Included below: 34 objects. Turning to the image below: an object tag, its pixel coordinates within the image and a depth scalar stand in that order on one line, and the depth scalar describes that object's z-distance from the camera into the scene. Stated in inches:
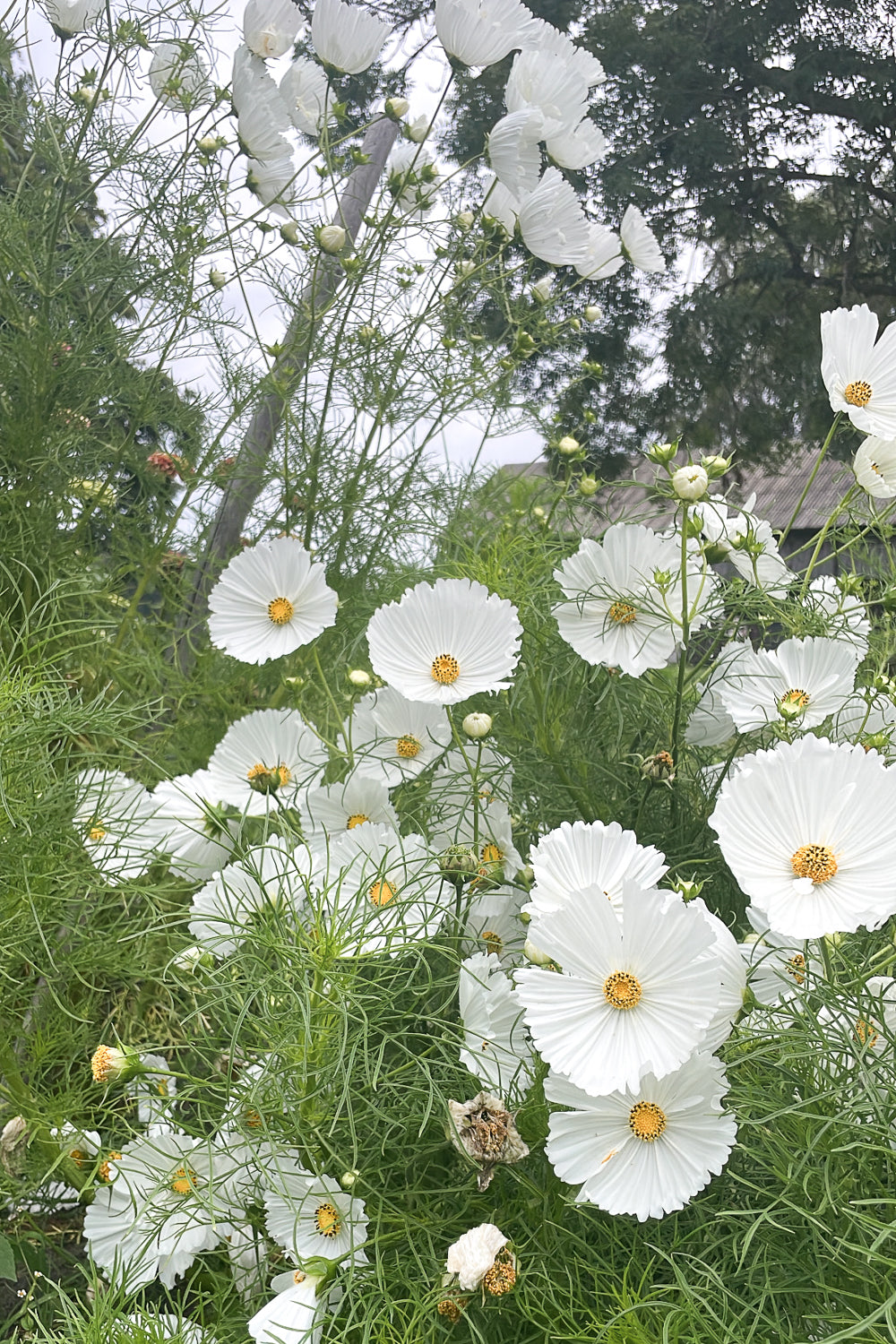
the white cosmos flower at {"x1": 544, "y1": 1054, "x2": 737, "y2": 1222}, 17.4
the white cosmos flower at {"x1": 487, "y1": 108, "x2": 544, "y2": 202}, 31.5
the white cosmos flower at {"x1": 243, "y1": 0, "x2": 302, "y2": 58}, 35.9
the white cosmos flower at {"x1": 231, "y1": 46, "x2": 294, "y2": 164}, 35.7
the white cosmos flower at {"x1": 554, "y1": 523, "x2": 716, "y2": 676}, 25.3
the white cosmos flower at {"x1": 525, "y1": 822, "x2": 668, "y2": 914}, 19.6
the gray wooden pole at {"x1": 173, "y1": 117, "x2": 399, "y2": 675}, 42.5
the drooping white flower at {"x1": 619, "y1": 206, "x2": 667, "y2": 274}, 41.9
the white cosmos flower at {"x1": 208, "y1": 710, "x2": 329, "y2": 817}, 28.3
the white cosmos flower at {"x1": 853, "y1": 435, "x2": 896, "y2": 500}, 24.6
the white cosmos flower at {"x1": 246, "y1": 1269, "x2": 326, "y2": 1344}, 18.9
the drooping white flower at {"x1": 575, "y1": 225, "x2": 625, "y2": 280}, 38.5
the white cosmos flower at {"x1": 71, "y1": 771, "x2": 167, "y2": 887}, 27.4
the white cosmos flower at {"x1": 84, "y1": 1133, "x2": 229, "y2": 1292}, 22.2
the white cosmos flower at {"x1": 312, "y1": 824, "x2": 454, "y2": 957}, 21.6
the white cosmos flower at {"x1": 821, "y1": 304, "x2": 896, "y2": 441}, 23.6
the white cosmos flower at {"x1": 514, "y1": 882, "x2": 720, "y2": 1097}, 17.0
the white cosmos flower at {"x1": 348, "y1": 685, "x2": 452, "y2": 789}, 28.3
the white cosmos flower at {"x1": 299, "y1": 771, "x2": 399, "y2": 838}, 27.0
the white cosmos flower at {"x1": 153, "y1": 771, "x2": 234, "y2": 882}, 28.0
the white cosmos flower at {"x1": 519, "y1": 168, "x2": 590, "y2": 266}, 33.7
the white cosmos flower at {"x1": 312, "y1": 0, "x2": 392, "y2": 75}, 34.3
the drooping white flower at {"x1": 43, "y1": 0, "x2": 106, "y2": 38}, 37.4
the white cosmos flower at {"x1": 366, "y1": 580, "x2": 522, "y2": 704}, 24.3
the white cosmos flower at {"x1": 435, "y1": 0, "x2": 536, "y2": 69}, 33.2
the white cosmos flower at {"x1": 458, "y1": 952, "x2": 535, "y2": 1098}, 20.8
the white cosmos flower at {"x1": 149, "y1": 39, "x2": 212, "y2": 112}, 40.9
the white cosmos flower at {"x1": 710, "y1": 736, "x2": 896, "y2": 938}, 16.9
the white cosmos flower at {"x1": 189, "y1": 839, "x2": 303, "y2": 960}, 22.6
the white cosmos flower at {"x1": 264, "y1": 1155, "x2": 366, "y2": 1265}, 20.2
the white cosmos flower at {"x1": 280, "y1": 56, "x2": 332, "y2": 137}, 42.5
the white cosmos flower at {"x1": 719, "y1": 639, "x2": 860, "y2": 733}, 24.0
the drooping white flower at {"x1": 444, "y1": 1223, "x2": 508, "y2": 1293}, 17.2
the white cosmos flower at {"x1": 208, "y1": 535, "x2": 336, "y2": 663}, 28.2
